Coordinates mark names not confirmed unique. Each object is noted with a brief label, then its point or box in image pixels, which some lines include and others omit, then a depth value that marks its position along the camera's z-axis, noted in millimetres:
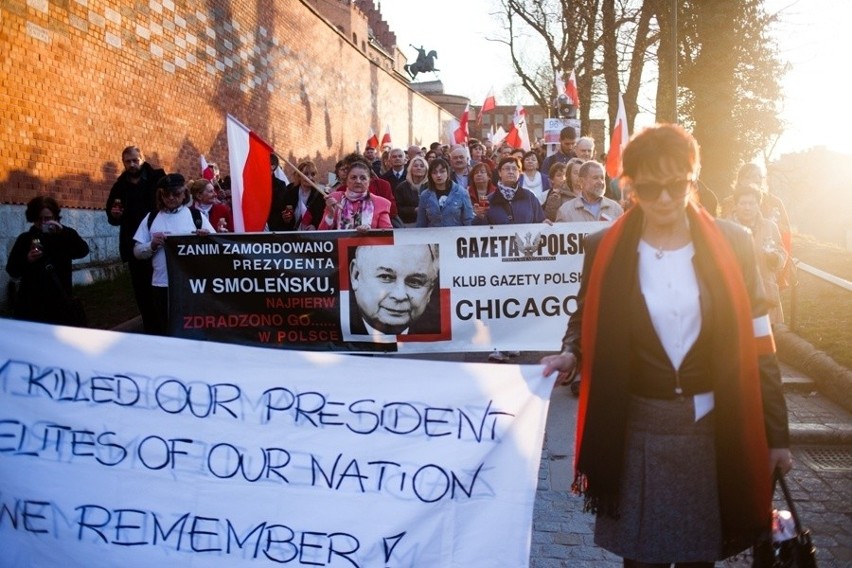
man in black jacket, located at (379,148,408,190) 10963
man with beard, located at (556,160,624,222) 6730
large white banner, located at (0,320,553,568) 2949
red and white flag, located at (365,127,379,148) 20062
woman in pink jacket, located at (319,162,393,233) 6742
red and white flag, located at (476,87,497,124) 21844
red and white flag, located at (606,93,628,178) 9414
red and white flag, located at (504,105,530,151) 16922
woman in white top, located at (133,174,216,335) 6574
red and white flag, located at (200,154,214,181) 11789
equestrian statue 82812
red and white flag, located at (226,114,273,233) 6781
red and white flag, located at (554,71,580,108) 17828
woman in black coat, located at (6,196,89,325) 6562
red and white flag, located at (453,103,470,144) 19953
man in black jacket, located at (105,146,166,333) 7496
